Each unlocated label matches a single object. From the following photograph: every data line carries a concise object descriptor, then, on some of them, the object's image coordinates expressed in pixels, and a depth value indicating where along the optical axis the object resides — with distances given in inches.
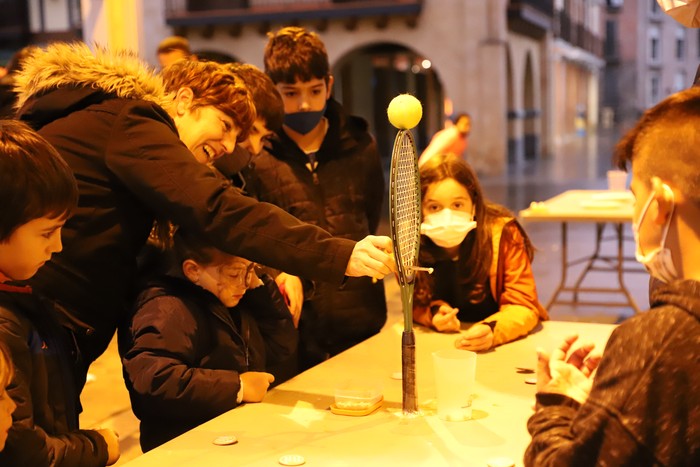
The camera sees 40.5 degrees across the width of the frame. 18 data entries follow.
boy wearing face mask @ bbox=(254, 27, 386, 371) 130.0
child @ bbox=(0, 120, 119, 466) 74.2
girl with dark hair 121.6
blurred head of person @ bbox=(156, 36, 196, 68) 242.5
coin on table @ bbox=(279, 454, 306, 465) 75.8
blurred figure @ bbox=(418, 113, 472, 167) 450.3
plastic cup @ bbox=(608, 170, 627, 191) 275.4
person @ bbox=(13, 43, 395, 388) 88.4
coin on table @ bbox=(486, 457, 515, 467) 74.0
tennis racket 81.7
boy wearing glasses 89.9
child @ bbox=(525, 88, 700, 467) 54.4
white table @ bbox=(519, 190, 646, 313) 235.6
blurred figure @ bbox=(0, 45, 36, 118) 217.7
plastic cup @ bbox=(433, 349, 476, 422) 85.4
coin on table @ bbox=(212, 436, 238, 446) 80.6
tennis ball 79.6
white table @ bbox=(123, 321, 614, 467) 77.2
